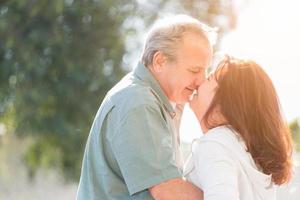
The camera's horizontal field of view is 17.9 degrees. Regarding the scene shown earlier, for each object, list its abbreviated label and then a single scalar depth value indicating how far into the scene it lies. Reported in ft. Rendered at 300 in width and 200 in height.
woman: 8.68
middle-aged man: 8.66
